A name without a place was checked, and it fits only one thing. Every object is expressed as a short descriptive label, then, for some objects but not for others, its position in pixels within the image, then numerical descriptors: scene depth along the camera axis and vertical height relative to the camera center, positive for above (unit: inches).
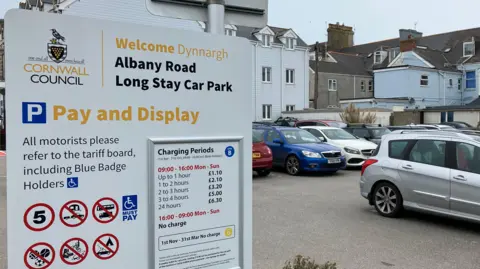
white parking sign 98.0 -5.2
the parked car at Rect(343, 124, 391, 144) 807.1 -12.7
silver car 291.3 -35.1
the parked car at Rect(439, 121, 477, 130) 1099.1 -2.2
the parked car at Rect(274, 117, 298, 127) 1247.0 +9.6
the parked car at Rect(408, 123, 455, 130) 903.5 -4.2
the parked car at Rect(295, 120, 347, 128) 965.8 +2.6
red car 558.3 -42.3
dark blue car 582.2 -37.3
